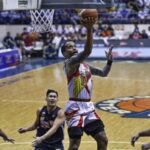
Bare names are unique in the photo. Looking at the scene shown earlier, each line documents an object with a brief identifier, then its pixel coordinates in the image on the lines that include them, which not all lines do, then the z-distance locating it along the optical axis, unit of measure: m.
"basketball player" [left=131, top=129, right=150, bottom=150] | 6.14
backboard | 5.69
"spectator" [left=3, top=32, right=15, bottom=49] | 26.86
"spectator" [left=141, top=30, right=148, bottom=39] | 25.28
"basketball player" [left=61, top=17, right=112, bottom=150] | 6.26
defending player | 6.12
